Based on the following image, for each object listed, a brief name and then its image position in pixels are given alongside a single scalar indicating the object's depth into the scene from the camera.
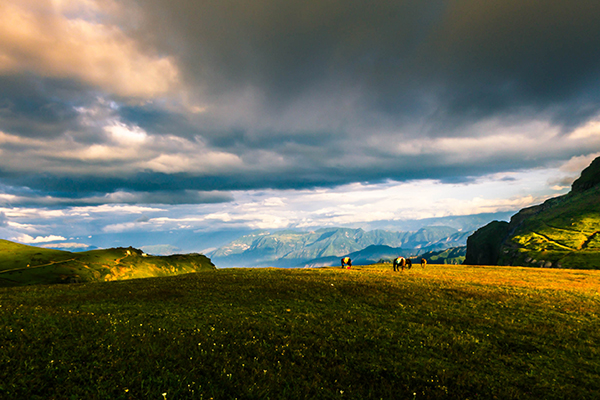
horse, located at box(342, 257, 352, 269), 62.62
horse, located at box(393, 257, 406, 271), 54.01
